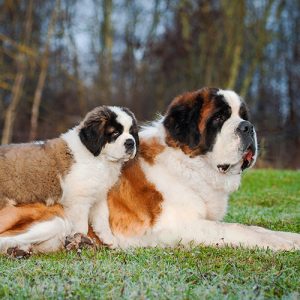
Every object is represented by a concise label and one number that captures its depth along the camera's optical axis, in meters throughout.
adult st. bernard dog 4.33
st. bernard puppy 4.31
